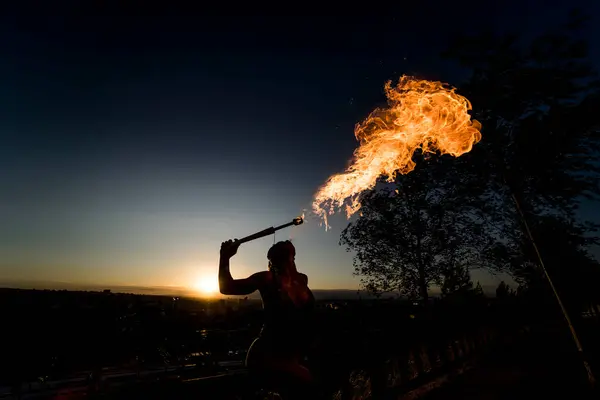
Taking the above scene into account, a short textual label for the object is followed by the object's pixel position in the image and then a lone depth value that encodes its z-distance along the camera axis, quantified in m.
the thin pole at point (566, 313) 7.43
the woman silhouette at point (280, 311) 2.90
